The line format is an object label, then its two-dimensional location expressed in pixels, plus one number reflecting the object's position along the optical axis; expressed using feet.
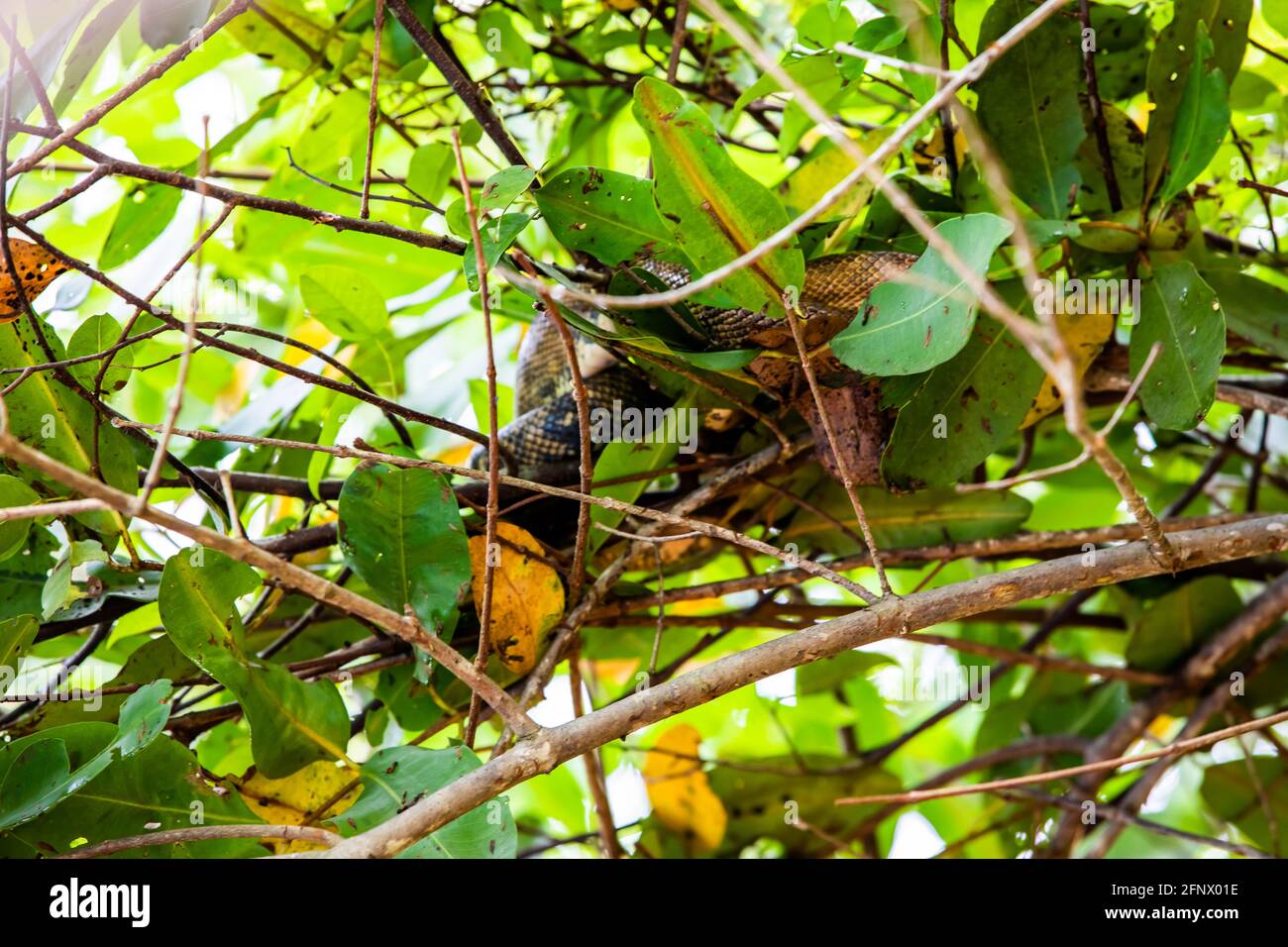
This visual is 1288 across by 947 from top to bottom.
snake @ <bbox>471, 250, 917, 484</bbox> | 3.90
